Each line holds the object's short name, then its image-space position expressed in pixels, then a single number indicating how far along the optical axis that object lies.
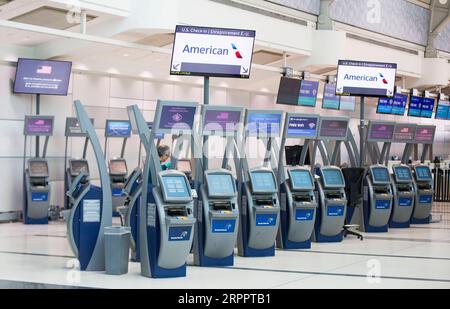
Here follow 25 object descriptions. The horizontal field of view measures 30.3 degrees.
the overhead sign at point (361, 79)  14.10
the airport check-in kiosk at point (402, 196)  14.05
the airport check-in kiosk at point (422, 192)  14.97
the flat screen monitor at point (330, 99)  21.48
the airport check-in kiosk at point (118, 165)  16.05
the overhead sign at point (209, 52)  9.72
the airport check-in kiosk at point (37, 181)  14.64
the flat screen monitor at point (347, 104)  22.72
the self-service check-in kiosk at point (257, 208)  9.93
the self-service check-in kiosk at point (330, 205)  11.71
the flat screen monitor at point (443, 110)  26.78
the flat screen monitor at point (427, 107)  25.57
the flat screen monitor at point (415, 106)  25.06
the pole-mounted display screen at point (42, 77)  14.71
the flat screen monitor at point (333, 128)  11.97
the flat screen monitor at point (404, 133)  14.73
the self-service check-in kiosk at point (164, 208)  8.12
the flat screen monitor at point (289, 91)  18.72
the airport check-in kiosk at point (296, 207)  10.83
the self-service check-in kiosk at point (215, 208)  9.10
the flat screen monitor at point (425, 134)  15.41
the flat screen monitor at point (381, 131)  14.12
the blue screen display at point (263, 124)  10.18
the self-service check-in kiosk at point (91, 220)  8.67
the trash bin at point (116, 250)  8.30
